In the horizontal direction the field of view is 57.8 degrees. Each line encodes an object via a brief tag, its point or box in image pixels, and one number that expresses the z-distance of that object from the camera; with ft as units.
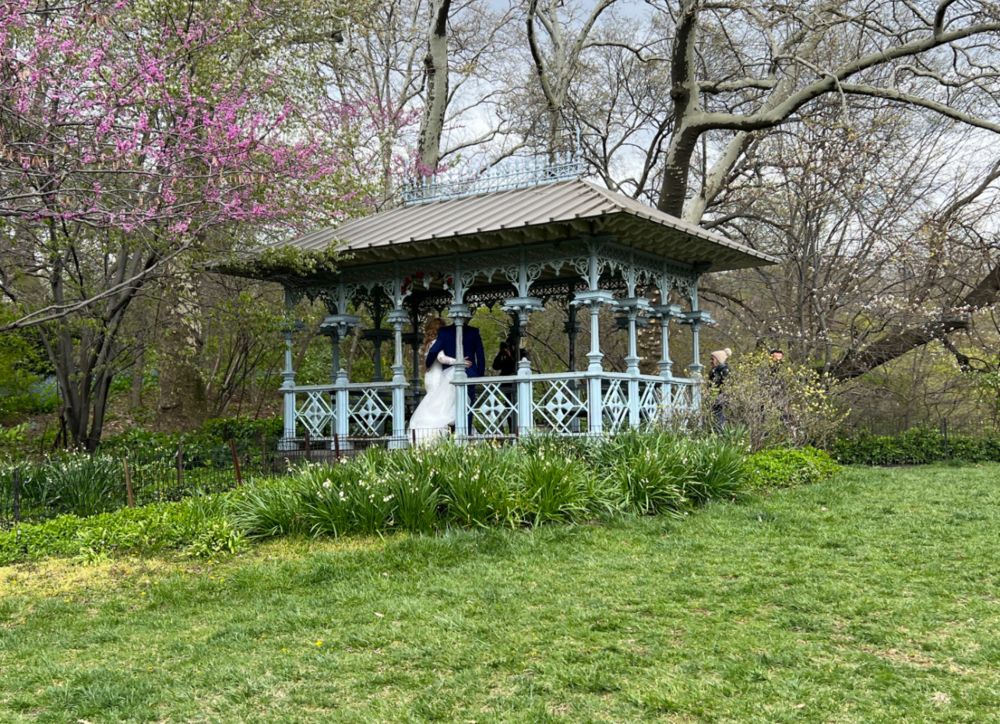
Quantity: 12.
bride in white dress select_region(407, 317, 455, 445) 44.42
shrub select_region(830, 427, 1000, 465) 52.16
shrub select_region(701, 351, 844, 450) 42.27
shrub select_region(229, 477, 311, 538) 27.61
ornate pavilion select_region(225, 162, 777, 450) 39.50
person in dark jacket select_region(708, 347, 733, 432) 42.01
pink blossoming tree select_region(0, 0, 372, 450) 32.71
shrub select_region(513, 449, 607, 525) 28.04
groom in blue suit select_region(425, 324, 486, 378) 44.68
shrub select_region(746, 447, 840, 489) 37.73
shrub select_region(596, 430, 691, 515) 30.55
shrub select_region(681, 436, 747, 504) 32.30
